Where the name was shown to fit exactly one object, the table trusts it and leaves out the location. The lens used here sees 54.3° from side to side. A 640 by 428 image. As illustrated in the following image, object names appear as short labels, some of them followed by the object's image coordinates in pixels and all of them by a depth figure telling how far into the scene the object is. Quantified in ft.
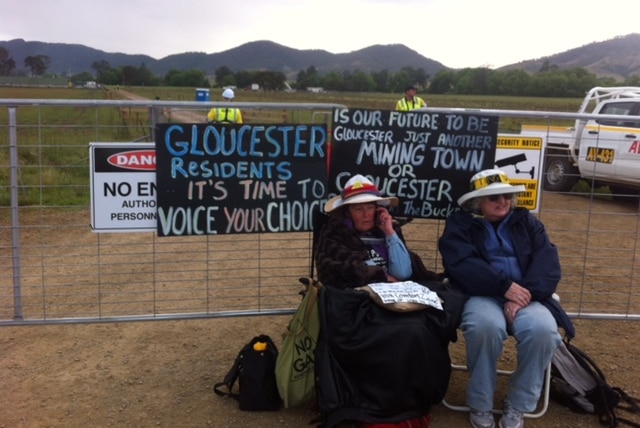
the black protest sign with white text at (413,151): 13.79
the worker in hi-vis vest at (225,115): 22.00
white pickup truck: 32.86
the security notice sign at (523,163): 14.11
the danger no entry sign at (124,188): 12.76
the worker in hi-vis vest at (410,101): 38.81
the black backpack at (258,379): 12.06
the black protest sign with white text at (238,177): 12.98
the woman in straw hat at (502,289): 11.19
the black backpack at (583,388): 12.29
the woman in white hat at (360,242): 12.22
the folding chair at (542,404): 11.93
